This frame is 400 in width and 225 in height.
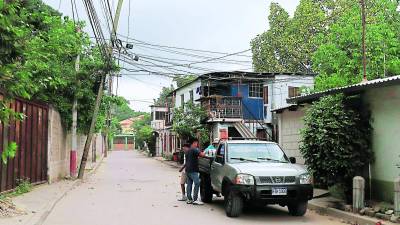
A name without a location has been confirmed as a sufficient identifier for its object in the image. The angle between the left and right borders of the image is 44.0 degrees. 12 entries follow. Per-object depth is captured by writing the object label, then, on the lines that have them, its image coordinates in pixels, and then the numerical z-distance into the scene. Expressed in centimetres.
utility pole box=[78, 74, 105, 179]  2327
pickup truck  1046
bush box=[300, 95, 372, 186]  1177
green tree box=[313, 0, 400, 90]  2745
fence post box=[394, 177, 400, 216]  959
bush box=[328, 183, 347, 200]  1214
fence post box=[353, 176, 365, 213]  1082
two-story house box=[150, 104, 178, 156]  5460
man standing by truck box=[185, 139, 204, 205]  1359
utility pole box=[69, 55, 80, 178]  2288
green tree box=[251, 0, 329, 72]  4312
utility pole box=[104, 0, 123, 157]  2356
